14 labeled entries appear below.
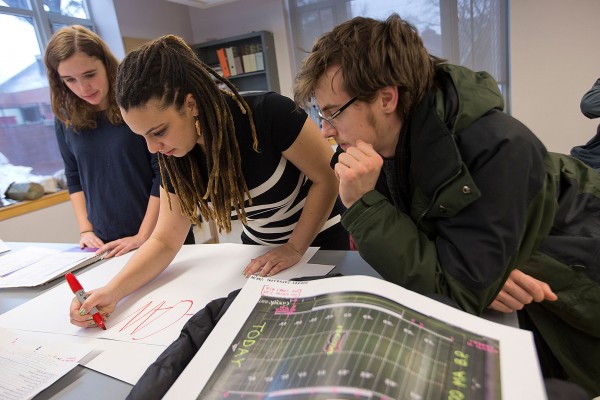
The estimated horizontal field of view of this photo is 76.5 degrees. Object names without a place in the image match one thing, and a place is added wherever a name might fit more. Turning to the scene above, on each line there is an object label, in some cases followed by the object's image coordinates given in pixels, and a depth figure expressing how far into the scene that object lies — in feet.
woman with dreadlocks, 2.97
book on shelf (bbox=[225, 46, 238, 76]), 14.68
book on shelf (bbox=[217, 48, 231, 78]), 14.69
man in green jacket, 2.23
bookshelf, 14.38
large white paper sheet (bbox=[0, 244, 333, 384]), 2.45
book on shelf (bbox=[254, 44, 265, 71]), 14.47
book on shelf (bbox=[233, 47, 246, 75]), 14.76
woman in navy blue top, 4.56
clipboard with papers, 3.89
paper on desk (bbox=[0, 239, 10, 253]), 5.22
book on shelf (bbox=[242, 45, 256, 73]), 14.57
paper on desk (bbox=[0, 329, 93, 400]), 2.18
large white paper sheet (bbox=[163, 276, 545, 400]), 1.53
